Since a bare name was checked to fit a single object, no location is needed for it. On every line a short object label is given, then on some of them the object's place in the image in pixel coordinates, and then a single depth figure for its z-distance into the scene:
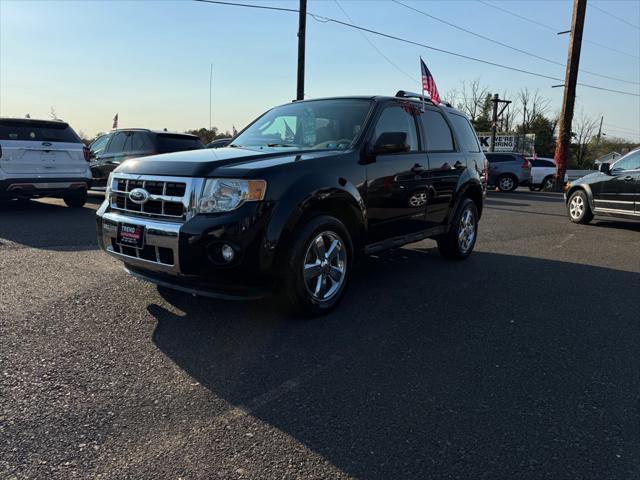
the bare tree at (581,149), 60.75
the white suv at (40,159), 9.09
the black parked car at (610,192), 9.45
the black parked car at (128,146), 10.46
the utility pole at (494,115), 33.78
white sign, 40.44
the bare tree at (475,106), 60.00
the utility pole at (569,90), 20.30
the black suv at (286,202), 3.60
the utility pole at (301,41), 17.70
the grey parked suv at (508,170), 21.02
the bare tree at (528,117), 62.29
